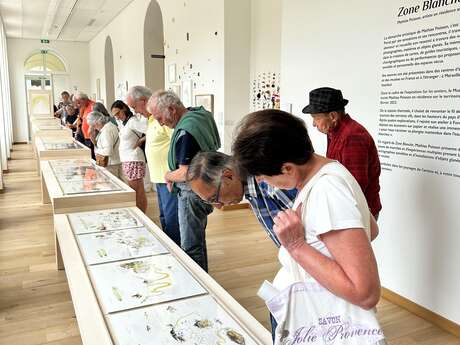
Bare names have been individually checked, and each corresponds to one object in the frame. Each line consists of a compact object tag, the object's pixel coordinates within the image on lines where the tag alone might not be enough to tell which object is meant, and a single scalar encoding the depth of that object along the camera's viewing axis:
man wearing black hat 2.60
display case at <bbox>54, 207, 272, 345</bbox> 1.36
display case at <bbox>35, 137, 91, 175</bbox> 5.25
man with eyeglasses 1.47
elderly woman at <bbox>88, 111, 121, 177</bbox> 4.66
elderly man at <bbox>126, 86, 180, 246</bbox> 3.28
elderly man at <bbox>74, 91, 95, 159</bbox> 6.37
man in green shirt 2.49
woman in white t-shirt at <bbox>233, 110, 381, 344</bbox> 0.92
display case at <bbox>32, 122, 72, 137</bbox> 7.53
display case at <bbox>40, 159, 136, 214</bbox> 2.95
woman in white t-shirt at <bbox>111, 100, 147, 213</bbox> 4.27
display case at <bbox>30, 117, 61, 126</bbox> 9.80
